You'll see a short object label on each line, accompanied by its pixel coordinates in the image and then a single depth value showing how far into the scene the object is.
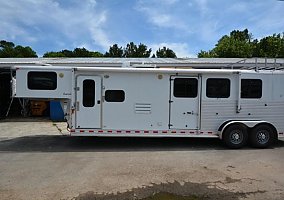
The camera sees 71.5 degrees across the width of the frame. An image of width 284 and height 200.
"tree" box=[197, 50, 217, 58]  32.31
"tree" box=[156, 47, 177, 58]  39.71
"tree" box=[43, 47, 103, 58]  39.98
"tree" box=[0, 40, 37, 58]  42.00
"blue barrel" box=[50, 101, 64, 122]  10.71
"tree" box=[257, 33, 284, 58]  25.24
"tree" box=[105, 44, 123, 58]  40.44
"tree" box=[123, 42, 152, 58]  39.79
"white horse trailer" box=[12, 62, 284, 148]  6.00
